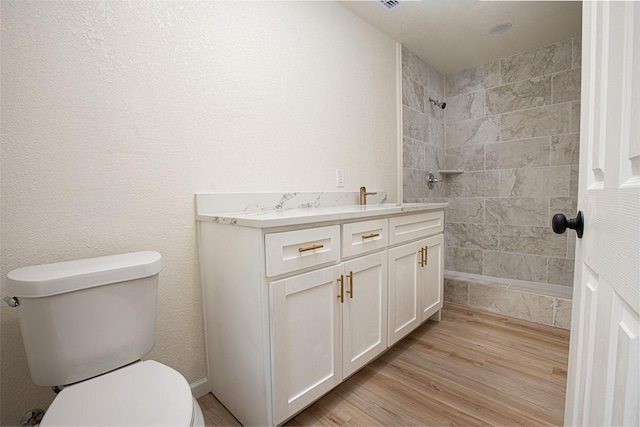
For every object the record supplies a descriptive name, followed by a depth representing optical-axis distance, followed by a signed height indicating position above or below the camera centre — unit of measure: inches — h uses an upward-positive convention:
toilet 30.5 -18.4
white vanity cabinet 43.8 -19.6
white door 15.1 -2.5
